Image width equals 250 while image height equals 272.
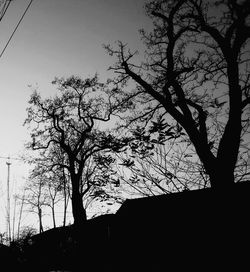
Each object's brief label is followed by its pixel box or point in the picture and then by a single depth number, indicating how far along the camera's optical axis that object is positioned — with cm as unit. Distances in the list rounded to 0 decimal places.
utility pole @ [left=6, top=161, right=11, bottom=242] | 3344
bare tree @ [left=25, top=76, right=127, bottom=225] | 2144
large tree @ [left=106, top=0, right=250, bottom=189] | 663
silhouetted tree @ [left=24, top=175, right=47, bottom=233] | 3825
